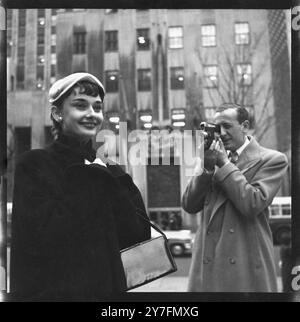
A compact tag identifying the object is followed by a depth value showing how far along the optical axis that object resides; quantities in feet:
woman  9.46
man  9.19
